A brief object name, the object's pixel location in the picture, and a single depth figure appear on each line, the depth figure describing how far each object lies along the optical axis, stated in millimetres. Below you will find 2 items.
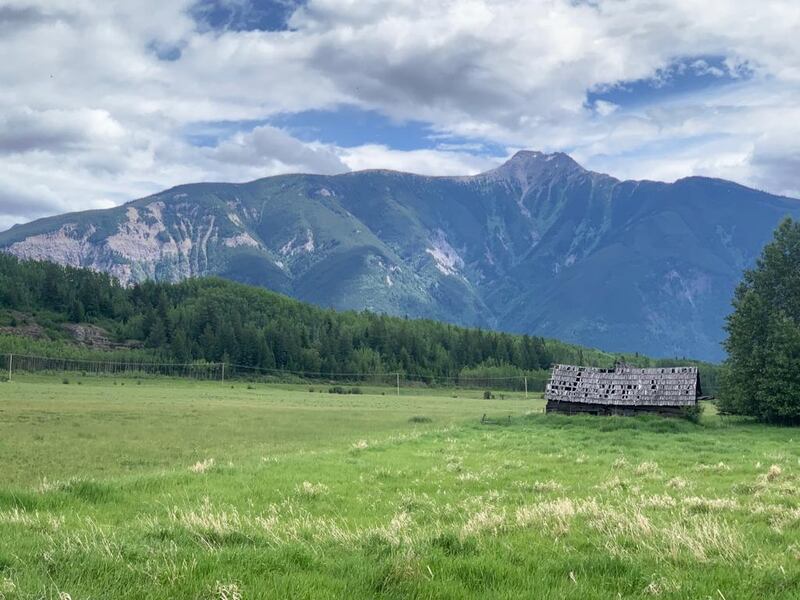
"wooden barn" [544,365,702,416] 65125
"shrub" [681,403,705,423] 59906
